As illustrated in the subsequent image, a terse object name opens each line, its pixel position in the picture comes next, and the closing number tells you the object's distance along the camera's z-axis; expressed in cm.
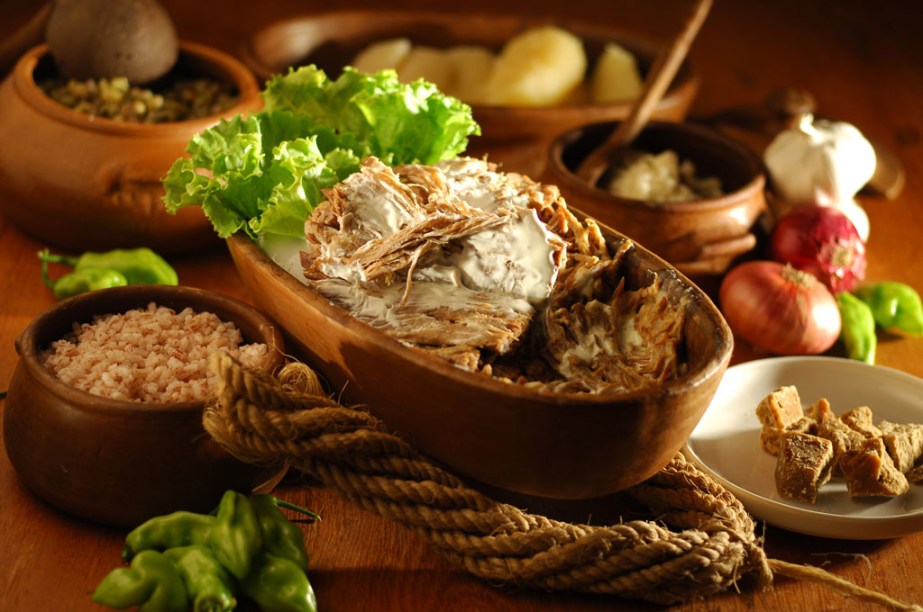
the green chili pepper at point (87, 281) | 109
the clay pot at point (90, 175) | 113
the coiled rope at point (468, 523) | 89
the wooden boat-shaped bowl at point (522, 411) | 86
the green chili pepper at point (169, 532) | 88
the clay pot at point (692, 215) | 112
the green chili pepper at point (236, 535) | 87
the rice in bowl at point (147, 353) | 92
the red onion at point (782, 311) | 110
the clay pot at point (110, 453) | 90
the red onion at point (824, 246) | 115
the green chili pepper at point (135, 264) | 111
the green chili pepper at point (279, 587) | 88
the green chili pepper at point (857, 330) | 111
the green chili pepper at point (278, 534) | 89
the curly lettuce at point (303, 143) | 99
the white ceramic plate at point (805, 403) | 93
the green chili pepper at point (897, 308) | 115
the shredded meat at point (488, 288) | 91
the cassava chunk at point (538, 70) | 130
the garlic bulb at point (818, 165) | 118
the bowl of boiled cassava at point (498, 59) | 125
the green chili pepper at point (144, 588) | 86
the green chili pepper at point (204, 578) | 86
